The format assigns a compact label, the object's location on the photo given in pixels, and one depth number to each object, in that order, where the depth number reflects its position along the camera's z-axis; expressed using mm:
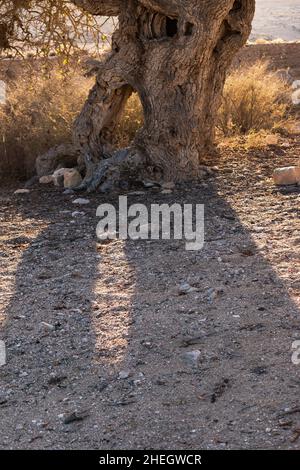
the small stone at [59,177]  9094
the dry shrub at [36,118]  10094
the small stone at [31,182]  9328
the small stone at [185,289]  5656
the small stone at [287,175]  8156
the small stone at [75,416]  4188
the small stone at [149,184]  8539
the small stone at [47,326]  5289
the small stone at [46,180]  9266
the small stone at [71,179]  8945
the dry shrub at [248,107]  10773
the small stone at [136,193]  8328
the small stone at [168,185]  8447
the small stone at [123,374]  4578
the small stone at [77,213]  7872
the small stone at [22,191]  9016
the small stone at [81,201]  8289
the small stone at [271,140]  9915
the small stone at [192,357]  4646
